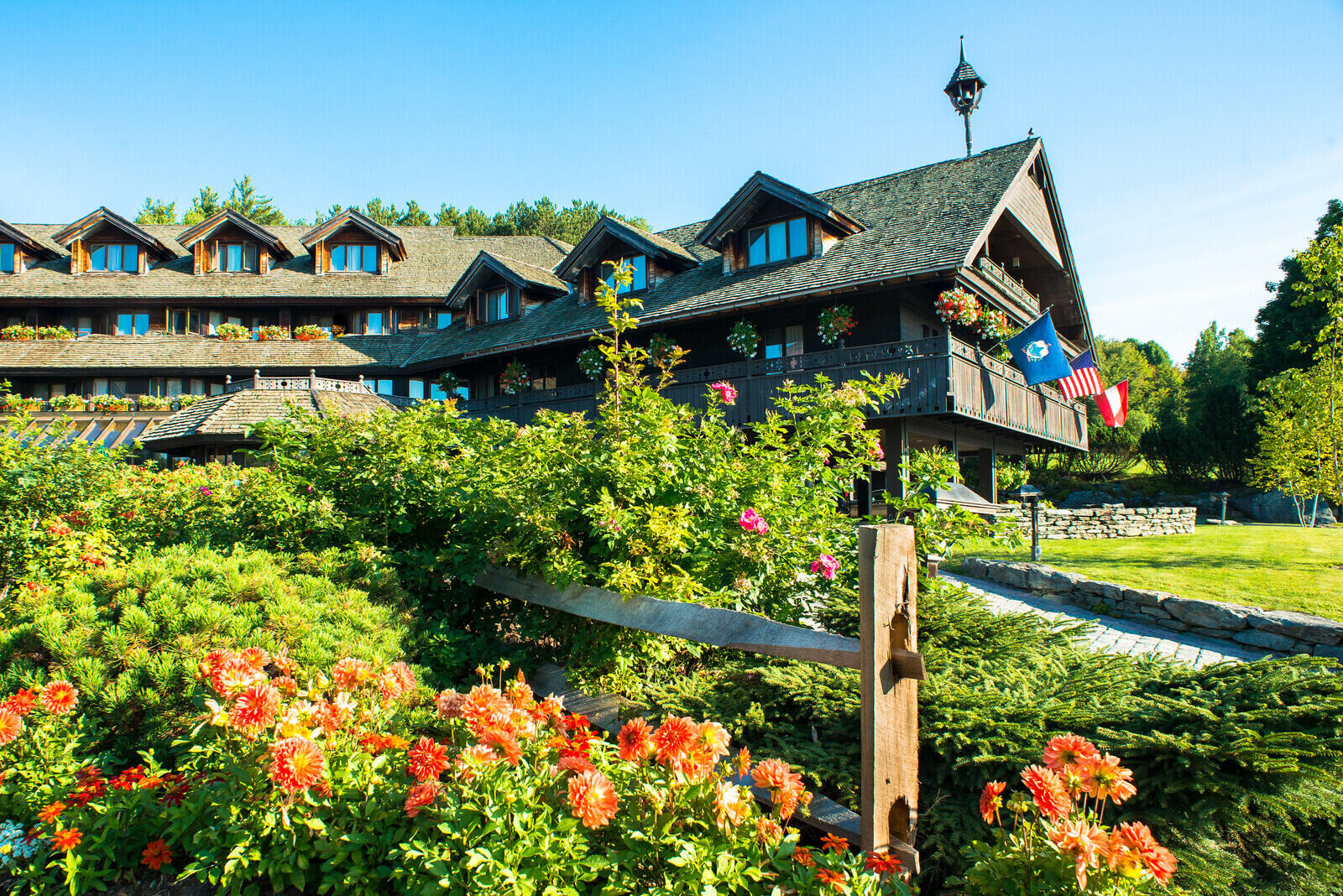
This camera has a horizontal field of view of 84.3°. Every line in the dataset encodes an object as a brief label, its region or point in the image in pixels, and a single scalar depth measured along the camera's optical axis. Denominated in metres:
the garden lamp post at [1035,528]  12.06
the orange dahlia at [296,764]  2.17
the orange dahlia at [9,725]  2.56
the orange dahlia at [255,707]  2.29
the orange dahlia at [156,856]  2.49
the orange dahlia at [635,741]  2.24
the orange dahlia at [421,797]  2.14
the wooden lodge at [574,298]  16.66
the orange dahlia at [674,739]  2.17
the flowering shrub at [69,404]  22.43
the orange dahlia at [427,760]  2.26
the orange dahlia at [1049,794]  1.87
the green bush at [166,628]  3.11
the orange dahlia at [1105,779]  1.99
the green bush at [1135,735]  2.52
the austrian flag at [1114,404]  19.43
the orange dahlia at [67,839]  2.42
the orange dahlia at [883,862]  2.15
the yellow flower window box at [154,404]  24.80
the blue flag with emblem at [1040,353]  16.52
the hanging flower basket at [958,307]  15.77
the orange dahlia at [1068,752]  2.02
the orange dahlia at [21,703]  2.70
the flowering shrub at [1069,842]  1.77
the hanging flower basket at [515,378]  23.38
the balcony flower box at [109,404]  25.00
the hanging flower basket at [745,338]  18.52
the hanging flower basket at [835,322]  17.16
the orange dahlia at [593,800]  1.97
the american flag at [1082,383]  17.53
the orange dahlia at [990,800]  2.08
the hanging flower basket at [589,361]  17.61
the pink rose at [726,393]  5.29
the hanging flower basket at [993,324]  16.75
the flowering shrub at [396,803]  2.10
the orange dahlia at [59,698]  2.76
